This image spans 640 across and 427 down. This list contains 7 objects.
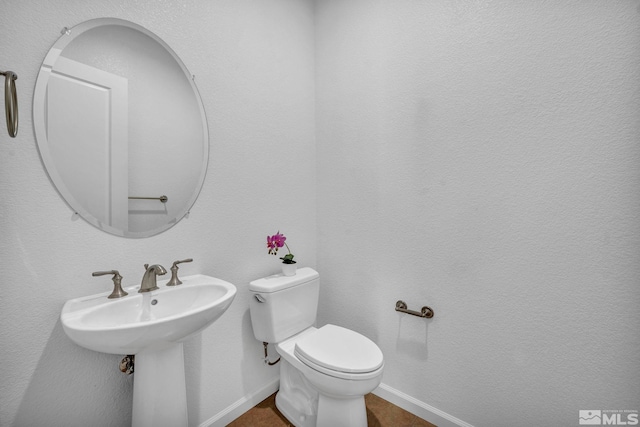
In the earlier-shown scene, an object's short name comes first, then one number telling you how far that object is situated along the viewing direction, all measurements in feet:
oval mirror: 3.02
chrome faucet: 3.24
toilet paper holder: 4.47
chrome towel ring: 2.40
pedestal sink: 2.46
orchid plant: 4.74
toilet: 3.63
